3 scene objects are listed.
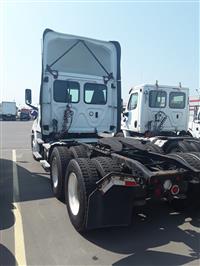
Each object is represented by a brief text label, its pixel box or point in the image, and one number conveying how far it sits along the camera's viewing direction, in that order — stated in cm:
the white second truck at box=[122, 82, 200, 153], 731
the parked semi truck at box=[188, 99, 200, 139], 882
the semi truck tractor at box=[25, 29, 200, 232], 278
